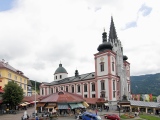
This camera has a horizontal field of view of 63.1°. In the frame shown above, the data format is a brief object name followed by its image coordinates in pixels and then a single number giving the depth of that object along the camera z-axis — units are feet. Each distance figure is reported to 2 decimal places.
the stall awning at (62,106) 89.36
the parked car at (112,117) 78.53
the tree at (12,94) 102.90
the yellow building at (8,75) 125.56
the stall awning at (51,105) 90.47
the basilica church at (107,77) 141.07
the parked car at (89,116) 66.65
